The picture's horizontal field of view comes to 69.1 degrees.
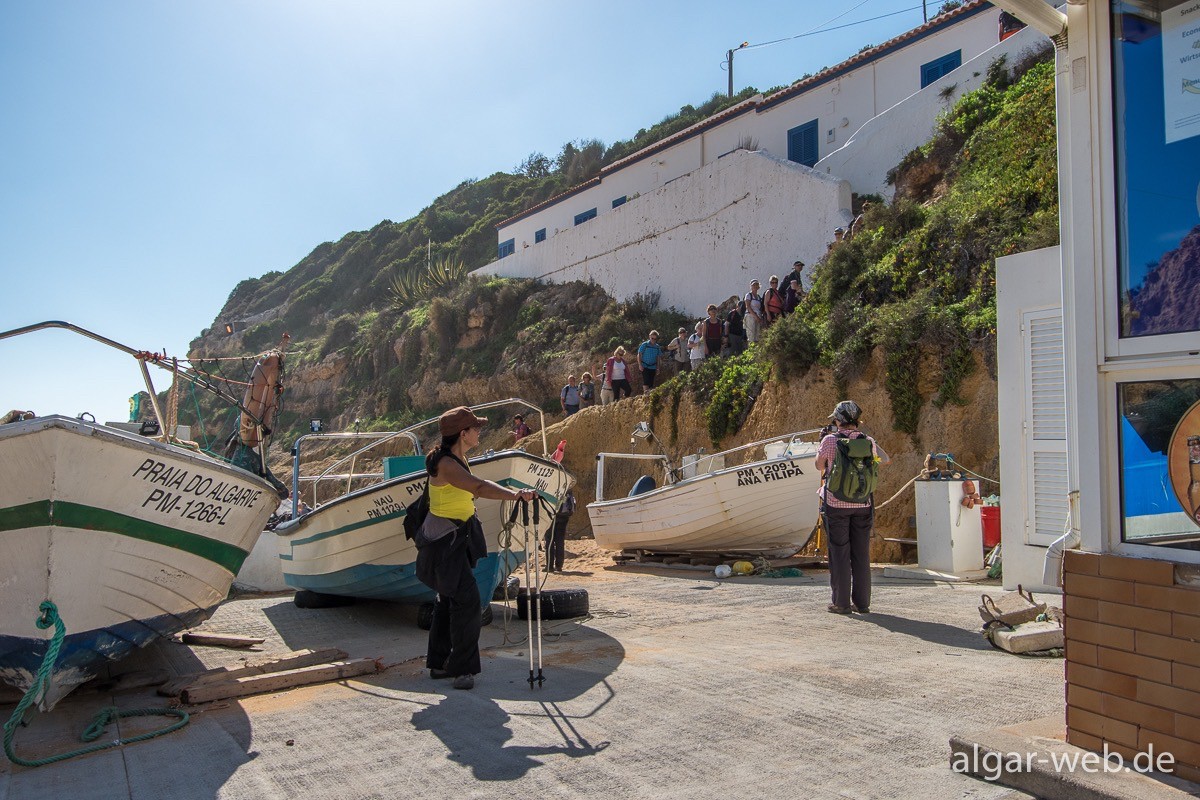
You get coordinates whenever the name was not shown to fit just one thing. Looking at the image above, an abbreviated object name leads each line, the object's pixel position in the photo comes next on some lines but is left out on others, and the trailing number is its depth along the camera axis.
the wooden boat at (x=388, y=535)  7.31
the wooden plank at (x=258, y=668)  5.42
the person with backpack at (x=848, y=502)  7.09
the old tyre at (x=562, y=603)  7.48
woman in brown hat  5.31
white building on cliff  19.11
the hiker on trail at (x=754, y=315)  18.06
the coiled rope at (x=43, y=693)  4.14
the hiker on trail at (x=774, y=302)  17.36
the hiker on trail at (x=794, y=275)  17.64
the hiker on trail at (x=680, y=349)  19.80
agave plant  39.88
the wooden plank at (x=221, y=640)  7.12
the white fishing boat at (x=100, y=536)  4.86
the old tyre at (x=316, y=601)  9.32
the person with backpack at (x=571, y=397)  22.20
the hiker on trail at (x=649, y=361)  20.17
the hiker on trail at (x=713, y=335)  18.98
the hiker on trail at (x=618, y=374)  20.69
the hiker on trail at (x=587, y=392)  21.67
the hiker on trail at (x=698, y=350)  18.89
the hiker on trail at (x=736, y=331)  18.80
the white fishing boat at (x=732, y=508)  10.99
